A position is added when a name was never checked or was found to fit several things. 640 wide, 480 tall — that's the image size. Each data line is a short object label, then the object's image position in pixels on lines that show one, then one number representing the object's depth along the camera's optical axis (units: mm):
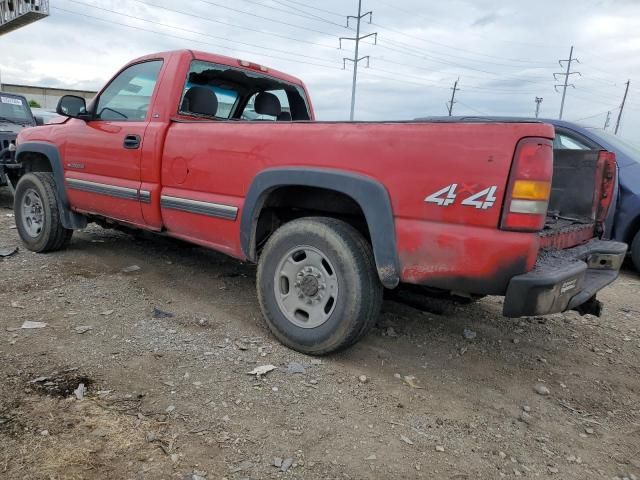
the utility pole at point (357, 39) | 39906
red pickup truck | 2244
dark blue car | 5297
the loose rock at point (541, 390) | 2800
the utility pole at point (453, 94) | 57988
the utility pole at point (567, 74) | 52844
